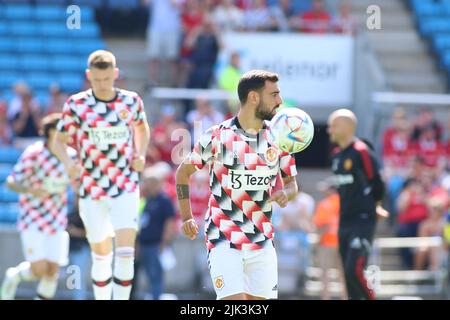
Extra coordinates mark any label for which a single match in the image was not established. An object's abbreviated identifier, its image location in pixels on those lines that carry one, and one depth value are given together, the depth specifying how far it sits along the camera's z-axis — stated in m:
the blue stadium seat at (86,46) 22.58
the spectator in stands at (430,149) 20.53
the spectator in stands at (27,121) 20.30
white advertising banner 21.08
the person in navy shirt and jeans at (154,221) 17.33
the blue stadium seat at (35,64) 22.62
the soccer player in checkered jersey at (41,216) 14.10
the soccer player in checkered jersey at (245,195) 9.92
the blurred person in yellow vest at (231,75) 20.59
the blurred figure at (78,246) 16.30
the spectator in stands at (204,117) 18.89
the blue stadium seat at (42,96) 21.33
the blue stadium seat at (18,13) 23.64
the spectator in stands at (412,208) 19.47
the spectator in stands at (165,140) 19.03
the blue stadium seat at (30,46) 22.95
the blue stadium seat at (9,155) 20.06
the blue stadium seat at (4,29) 23.39
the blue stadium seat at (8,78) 22.30
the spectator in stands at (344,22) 21.88
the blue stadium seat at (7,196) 19.55
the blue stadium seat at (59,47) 22.84
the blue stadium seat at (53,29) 23.16
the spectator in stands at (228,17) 21.69
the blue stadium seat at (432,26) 24.16
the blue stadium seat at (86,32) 22.86
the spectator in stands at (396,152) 20.22
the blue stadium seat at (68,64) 22.47
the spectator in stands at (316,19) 22.11
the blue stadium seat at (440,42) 23.67
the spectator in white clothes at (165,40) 22.03
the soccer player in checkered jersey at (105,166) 11.82
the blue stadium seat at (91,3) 23.81
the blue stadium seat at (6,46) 23.00
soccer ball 10.00
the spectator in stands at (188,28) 21.62
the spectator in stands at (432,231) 19.19
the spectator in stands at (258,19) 21.75
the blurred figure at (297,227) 18.78
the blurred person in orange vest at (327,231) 17.66
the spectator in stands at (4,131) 20.41
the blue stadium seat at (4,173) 19.78
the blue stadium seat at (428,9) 24.55
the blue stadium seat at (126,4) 24.16
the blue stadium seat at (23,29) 23.34
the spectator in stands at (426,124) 20.62
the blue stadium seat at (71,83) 21.92
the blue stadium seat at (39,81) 22.23
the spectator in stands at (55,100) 20.22
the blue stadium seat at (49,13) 23.56
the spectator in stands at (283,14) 21.86
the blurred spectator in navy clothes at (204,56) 21.09
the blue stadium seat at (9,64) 22.62
